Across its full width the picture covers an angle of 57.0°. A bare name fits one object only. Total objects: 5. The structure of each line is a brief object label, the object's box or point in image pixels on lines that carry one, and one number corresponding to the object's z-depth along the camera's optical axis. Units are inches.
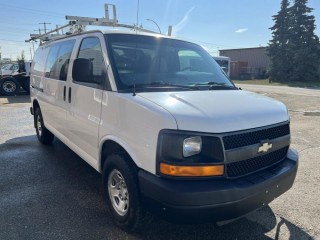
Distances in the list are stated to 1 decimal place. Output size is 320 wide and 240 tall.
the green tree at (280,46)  1469.0
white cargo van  94.7
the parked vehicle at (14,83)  629.0
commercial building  1828.2
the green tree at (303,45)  1386.6
